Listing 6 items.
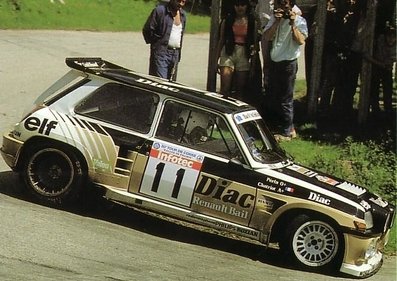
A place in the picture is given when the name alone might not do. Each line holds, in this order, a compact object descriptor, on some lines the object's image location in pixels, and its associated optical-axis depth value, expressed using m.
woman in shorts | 12.65
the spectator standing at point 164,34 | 12.39
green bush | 11.88
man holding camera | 12.02
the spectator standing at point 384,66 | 14.02
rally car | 8.55
